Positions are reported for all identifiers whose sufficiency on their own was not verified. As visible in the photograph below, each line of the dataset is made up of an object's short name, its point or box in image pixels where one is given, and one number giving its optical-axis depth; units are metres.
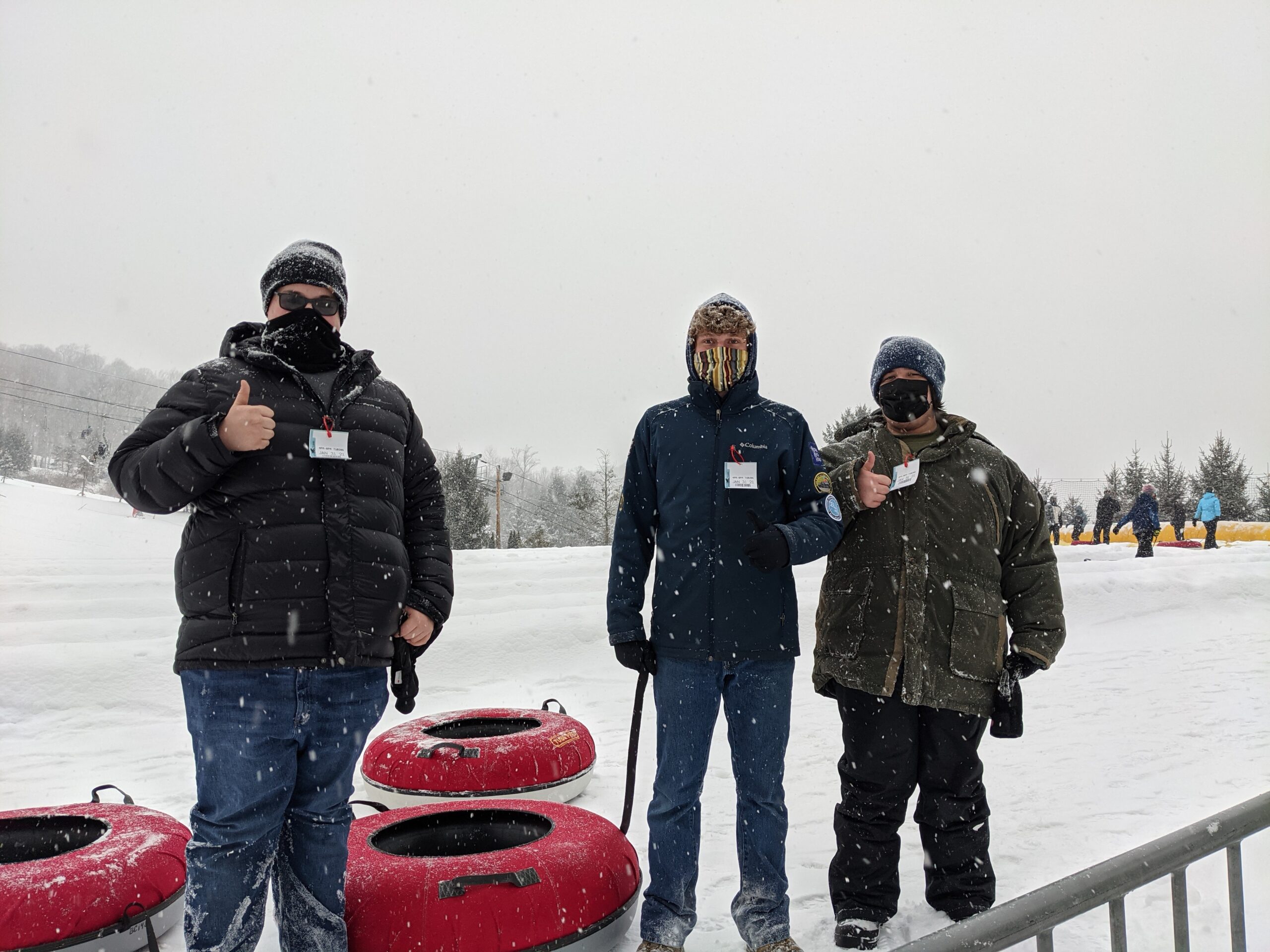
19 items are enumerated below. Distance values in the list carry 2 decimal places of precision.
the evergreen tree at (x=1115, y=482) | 55.53
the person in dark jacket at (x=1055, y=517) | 31.25
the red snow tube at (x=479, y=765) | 3.91
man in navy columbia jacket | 2.67
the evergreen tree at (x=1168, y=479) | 52.62
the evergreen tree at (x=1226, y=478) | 42.56
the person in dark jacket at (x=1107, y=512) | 24.00
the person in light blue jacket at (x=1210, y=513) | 20.92
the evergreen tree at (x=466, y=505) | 36.81
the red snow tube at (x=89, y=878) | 2.38
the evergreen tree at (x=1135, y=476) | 51.66
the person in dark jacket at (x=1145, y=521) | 17.11
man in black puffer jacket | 2.08
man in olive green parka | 2.80
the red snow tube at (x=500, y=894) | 2.37
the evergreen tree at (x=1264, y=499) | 43.97
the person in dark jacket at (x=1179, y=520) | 27.91
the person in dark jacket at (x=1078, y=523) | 32.41
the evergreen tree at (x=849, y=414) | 40.12
